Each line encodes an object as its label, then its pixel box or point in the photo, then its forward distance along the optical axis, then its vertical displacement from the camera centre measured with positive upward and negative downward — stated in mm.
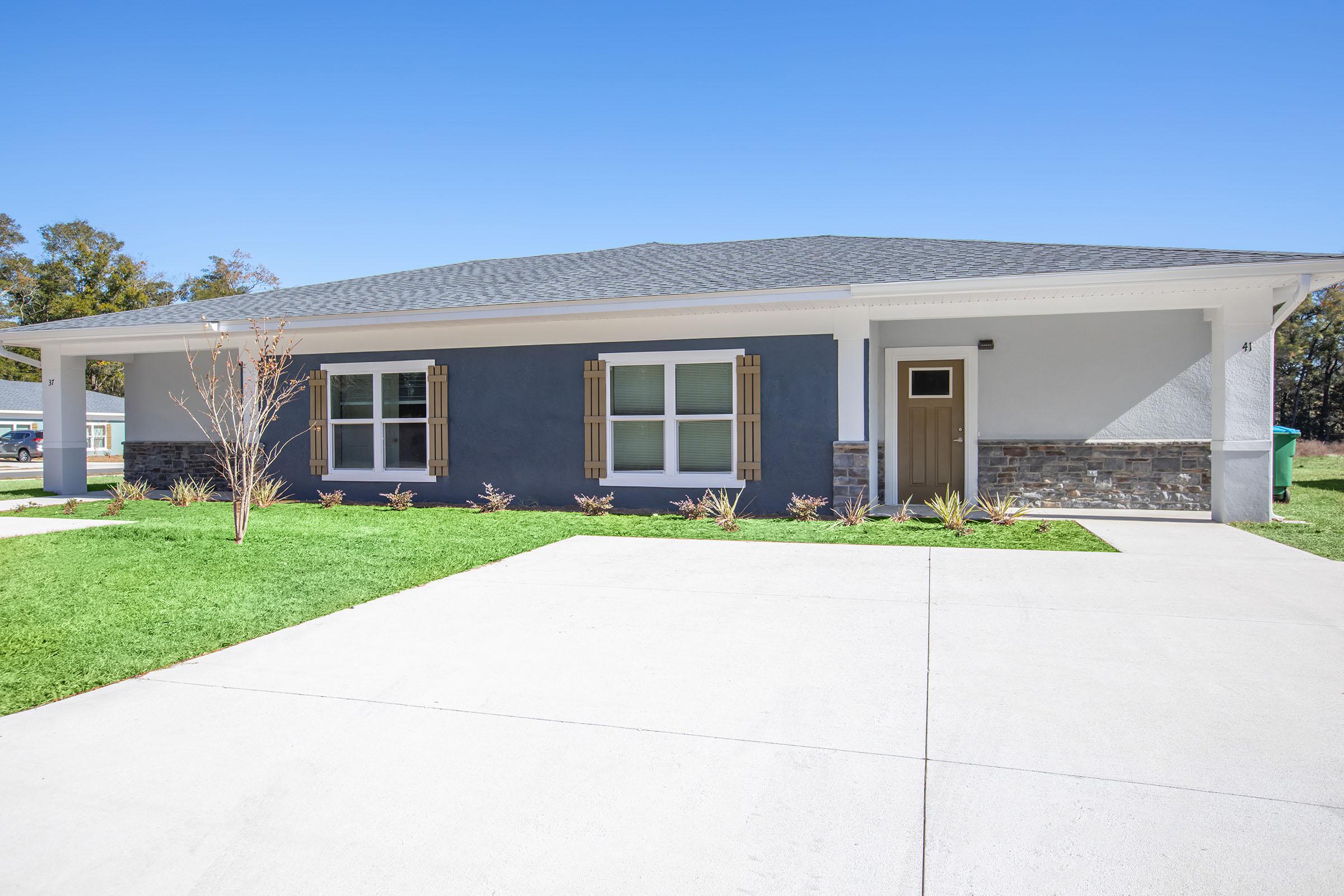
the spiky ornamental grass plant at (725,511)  8978 -893
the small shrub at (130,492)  11830 -836
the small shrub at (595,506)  10406 -903
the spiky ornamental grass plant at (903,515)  9352 -947
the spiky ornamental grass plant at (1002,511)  9055 -869
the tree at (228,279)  41219 +8774
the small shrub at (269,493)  11359 -819
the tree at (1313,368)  34031 +3314
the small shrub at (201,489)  11992 -862
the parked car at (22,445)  32219 -291
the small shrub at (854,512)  9133 -885
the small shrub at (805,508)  9625 -866
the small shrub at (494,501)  10820 -881
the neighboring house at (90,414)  34969 +1105
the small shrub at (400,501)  11148 -903
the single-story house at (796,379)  9102 +843
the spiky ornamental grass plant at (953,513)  8680 -852
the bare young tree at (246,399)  8102 +561
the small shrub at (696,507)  9812 -876
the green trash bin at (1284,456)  11430 -246
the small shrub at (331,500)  11359 -904
